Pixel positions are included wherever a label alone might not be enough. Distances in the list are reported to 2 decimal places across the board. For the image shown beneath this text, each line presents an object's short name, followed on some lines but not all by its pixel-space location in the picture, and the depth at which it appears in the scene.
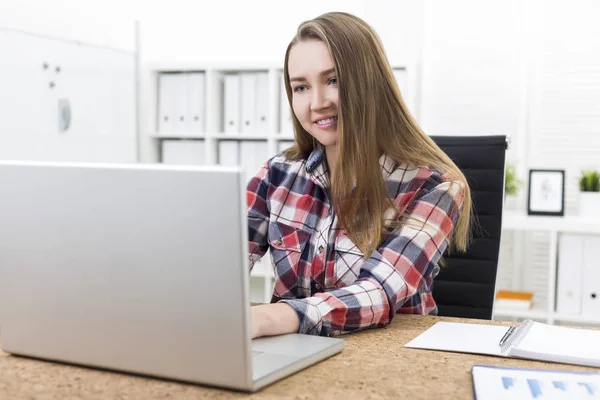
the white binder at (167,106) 3.62
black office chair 1.70
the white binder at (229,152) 3.55
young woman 1.33
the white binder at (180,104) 3.61
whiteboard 2.96
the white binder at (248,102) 3.49
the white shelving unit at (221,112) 3.40
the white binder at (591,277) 2.99
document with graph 0.83
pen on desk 1.06
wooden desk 0.84
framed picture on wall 3.10
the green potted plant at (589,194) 3.05
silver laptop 0.78
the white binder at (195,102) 3.57
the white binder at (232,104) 3.53
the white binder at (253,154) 3.50
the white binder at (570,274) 3.01
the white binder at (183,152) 3.62
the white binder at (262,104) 3.47
